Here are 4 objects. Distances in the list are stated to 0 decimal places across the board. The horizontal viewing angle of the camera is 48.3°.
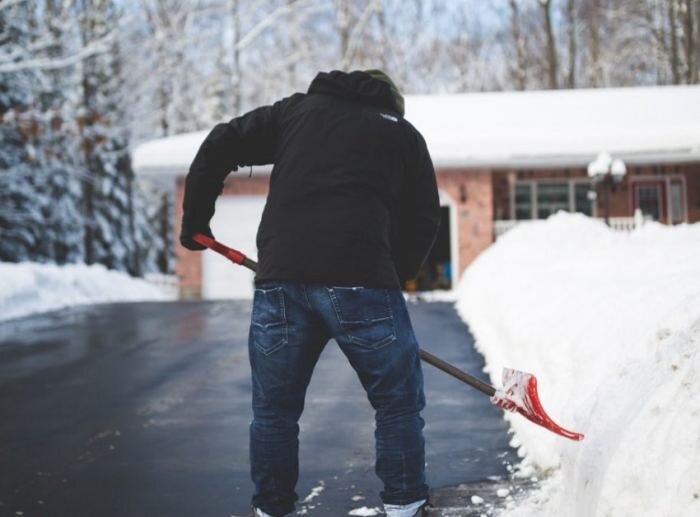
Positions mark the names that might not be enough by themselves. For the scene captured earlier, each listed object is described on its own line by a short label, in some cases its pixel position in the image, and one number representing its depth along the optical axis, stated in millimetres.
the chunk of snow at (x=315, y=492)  3561
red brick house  17266
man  2721
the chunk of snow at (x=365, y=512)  3334
